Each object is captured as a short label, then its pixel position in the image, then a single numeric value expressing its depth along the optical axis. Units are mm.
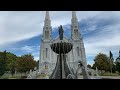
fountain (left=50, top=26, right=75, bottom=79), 5121
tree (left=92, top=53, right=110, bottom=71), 14561
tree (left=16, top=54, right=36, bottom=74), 14030
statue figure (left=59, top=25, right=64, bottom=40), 6210
